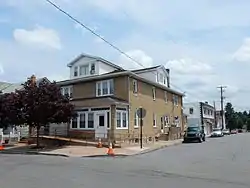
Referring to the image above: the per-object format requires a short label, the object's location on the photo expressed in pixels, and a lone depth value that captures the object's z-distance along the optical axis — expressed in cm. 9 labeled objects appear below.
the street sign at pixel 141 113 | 1450
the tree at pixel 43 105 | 1500
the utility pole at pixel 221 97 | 4850
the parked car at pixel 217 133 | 3497
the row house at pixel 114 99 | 1778
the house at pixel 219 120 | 5548
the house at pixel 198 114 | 4144
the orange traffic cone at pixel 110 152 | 1245
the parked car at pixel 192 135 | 2124
